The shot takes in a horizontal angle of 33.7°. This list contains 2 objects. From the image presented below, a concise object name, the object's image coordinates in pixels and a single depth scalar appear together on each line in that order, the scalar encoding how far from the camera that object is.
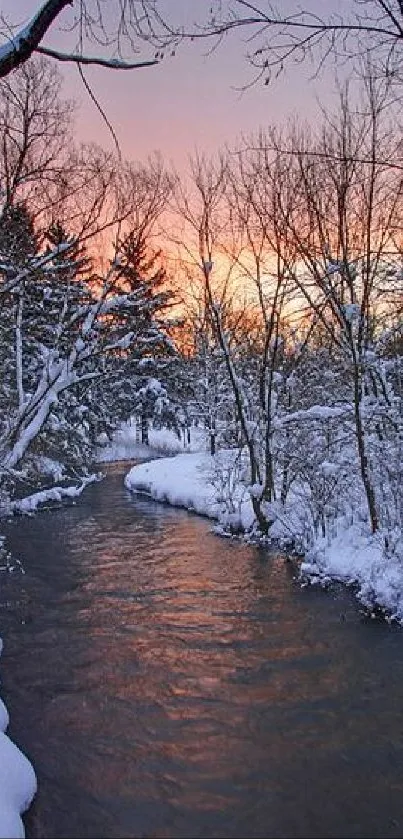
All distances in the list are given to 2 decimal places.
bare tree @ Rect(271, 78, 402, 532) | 10.70
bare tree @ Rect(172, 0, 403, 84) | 2.98
